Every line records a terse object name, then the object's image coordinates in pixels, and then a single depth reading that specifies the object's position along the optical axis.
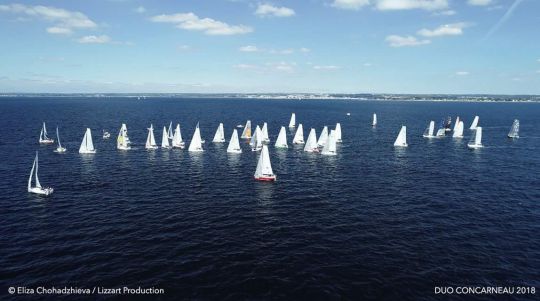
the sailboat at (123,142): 123.94
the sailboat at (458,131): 166.25
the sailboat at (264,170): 85.56
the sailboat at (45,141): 134.14
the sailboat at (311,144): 125.81
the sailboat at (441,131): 168.75
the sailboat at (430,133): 164.25
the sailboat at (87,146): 115.94
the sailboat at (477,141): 135.12
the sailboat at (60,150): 116.88
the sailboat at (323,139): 134.50
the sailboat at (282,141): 133.88
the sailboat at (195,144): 123.75
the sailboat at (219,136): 142.06
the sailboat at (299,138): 145.00
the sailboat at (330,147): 119.25
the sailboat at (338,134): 149.44
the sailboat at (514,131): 162.10
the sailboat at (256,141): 128.38
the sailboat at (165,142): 128.50
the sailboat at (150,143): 126.69
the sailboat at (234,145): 122.38
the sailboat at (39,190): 71.81
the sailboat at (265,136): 143.00
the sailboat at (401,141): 138.19
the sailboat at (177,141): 129.12
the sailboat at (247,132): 152.20
